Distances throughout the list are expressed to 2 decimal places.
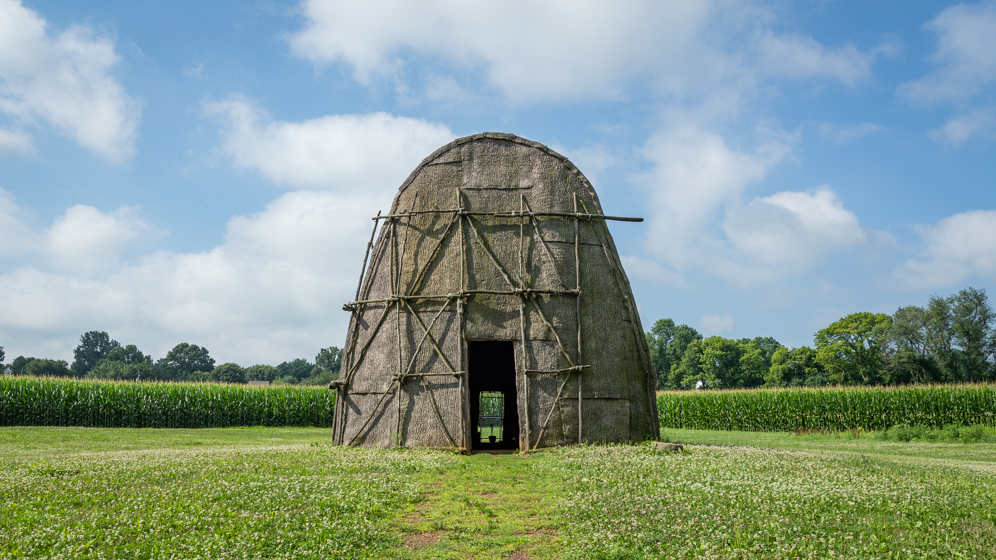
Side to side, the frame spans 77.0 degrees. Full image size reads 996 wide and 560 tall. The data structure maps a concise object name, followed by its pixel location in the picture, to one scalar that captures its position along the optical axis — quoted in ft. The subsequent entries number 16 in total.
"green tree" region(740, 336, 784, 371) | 354.33
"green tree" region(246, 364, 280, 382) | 380.58
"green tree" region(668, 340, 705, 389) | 293.02
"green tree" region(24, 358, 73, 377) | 313.65
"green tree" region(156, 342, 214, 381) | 369.91
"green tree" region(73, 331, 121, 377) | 407.85
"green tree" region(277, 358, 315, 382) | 441.68
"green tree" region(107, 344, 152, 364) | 384.27
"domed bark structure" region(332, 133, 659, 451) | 52.80
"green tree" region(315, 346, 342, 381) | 360.30
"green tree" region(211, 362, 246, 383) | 340.80
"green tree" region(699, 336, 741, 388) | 284.41
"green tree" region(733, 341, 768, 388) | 282.36
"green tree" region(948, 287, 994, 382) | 215.72
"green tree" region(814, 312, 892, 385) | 238.68
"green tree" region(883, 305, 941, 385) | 217.56
